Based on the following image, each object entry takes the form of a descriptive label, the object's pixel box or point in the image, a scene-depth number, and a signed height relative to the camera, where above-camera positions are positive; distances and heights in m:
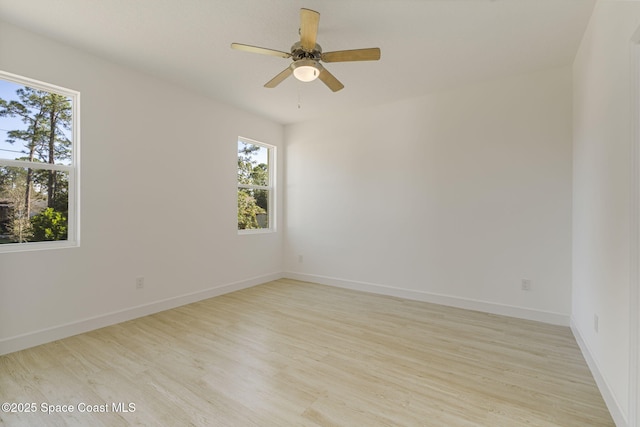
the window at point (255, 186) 4.51 +0.47
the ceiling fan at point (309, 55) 2.06 +1.21
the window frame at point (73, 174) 2.70 +0.37
